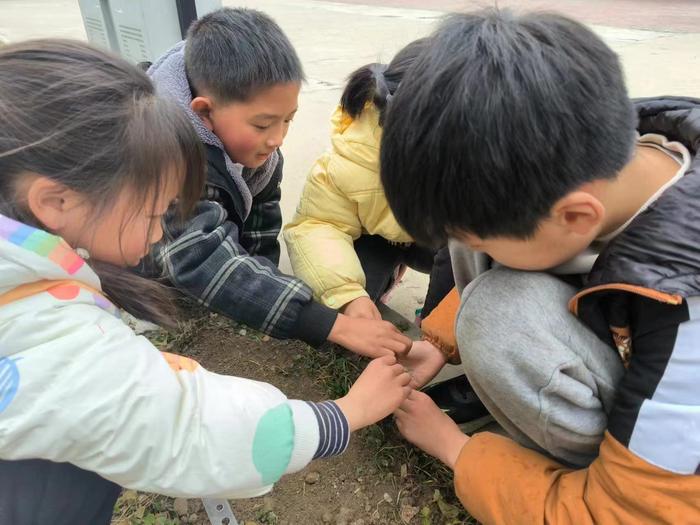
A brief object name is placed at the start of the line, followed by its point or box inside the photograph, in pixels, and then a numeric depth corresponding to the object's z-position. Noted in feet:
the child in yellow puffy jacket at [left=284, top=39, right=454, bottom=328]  4.94
